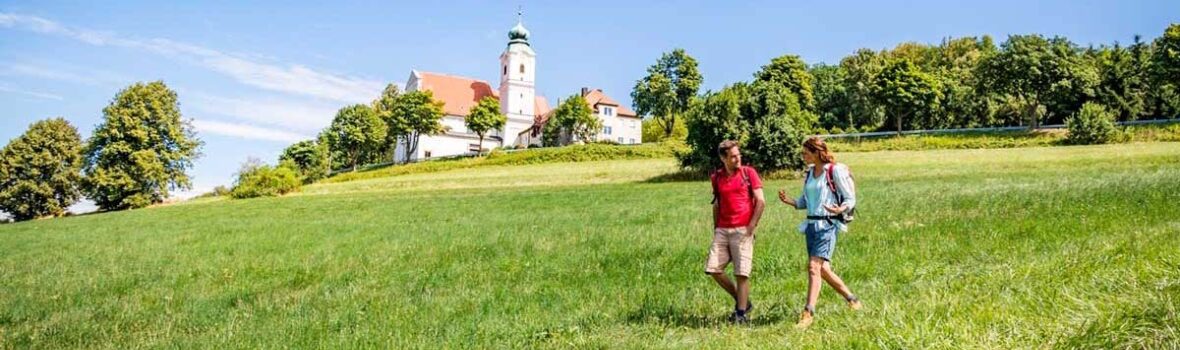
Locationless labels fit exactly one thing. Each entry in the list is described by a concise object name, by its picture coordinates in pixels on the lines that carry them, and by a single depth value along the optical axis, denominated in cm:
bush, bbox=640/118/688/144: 10544
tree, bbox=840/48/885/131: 8923
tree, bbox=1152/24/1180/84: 6203
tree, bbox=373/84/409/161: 9825
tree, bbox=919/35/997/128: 8362
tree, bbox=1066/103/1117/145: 5328
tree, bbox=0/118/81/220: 6325
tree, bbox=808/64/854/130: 9788
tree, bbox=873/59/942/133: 7381
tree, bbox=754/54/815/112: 8556
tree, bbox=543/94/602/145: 10188
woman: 683
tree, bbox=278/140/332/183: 9025
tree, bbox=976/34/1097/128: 6750
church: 11381
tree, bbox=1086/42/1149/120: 7494
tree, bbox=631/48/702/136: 9525
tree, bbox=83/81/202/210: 6144
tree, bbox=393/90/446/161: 9812
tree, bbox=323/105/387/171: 10025
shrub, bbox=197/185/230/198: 7144
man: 715
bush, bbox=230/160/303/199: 6016
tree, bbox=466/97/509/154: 9838
